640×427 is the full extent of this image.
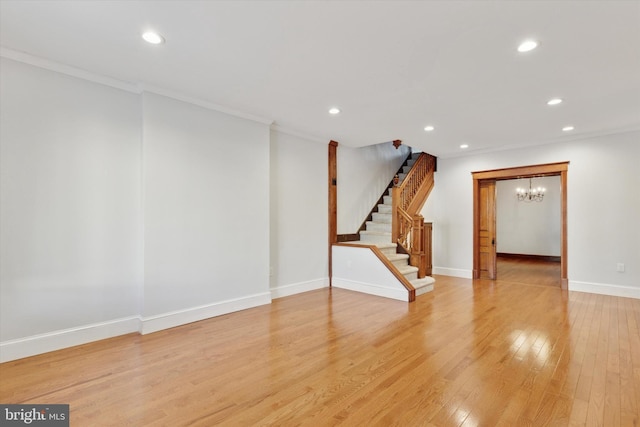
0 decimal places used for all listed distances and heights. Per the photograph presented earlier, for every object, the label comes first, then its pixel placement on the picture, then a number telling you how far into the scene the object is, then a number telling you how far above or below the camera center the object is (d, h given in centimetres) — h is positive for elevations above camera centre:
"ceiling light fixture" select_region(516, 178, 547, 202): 938 +62
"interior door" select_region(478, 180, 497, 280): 657 -28
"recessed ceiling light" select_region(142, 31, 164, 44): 246 +145
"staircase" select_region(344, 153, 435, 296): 523 -52
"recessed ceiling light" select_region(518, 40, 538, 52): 252 +140
